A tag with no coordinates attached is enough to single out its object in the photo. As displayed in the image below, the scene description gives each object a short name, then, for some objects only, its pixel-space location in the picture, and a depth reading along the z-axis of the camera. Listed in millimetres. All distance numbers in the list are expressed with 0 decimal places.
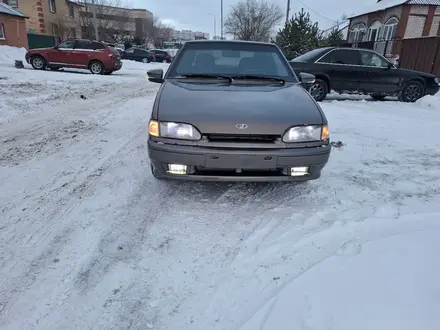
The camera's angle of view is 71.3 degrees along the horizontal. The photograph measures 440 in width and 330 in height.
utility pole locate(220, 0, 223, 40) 50369
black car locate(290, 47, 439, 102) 8961
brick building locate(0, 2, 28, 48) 21844
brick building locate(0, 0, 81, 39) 31219
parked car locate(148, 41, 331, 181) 2619
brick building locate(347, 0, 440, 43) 23172
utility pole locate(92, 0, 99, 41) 28102
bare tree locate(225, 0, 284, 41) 53000
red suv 15180
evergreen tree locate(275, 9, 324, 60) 18719
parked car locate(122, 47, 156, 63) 29500
